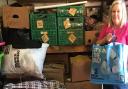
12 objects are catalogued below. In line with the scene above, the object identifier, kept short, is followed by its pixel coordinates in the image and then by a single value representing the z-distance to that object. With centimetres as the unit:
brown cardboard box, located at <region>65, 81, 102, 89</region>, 219
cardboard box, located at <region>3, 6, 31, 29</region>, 218
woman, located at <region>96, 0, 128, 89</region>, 174
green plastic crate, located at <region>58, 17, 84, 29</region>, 215
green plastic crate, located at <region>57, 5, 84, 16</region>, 214
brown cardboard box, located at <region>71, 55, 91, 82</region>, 215
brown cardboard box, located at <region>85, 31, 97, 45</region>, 217
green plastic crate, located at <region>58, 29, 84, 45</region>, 217
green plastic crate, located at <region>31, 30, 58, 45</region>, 218
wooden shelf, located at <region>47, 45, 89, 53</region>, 222
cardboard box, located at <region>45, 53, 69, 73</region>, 234
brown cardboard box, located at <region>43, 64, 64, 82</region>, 220
